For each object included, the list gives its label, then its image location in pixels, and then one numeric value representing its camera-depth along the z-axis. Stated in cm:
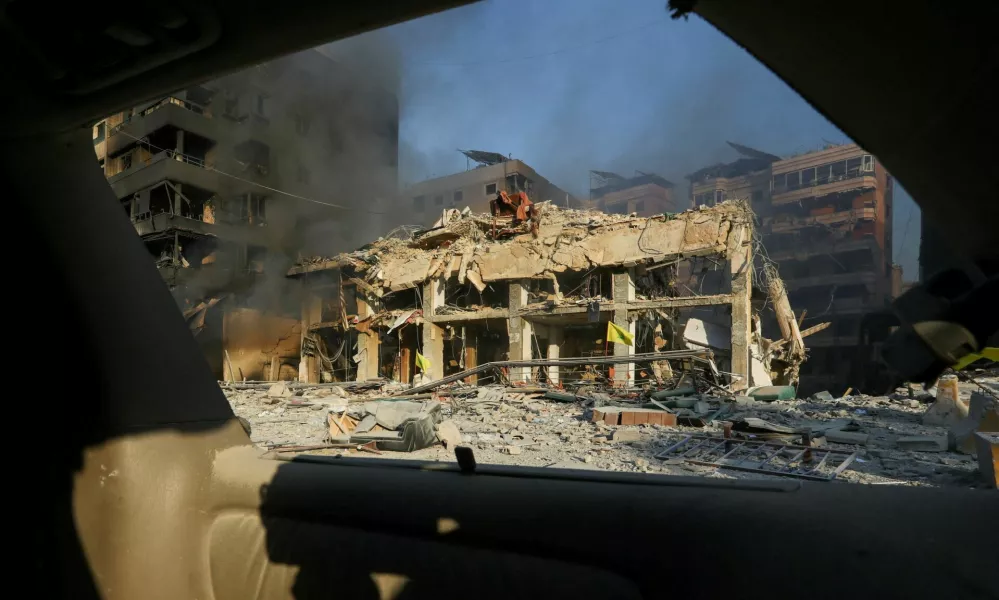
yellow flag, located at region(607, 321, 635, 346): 1733
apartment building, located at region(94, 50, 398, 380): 2689
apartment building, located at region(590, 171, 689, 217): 4569
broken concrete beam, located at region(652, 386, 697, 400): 1252
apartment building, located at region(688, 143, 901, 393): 3048
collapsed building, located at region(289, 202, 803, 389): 1791
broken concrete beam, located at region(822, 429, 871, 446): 750
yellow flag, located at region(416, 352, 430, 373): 2042
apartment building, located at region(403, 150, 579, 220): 4219
